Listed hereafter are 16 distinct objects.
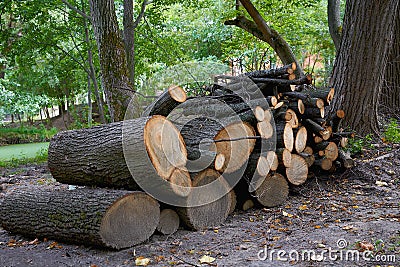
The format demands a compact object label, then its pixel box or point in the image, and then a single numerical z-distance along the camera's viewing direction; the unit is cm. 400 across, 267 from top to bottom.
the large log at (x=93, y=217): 332
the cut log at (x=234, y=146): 404
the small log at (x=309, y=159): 479
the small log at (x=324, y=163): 499
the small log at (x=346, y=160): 513
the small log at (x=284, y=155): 441
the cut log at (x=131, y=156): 353
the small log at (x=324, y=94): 507
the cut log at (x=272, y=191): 433
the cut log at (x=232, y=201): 413
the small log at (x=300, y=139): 467
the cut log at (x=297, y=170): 459
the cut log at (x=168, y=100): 409
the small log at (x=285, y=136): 448
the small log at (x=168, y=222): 369
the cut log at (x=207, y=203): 375
